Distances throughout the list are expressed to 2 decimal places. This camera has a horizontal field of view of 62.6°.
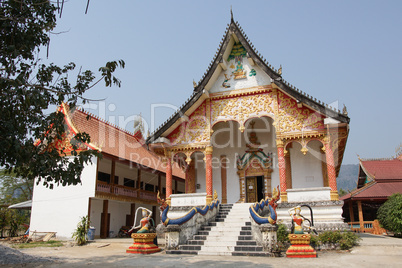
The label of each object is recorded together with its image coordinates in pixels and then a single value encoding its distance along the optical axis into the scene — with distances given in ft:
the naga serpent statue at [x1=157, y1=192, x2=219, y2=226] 31.27
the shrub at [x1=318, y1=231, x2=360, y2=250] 30.78
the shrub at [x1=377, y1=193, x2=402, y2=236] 52.13
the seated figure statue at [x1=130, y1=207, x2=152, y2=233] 31.71
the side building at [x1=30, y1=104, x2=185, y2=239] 53.42
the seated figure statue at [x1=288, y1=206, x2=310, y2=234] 27.14
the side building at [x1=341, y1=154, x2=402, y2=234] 62.49
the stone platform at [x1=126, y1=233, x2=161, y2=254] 30.42
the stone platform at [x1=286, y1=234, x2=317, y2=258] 26.30
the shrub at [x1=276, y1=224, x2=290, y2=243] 32.09
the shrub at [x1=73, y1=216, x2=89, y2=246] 45.42
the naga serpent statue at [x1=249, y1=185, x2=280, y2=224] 28.76
